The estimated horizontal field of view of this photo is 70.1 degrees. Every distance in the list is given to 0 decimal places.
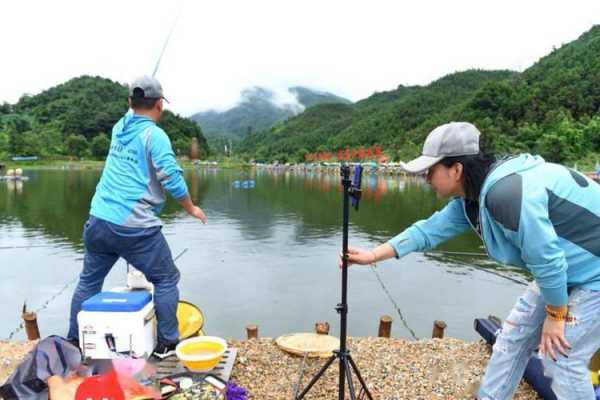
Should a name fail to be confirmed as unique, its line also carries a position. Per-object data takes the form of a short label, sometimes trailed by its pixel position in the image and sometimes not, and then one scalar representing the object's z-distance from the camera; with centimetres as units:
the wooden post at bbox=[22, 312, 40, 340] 441
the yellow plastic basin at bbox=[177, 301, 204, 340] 343
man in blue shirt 274
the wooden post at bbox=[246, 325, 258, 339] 429
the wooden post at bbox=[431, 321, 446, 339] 446
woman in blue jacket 159
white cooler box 270
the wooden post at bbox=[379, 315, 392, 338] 441
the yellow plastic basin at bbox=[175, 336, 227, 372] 267
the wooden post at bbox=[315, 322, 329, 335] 404
